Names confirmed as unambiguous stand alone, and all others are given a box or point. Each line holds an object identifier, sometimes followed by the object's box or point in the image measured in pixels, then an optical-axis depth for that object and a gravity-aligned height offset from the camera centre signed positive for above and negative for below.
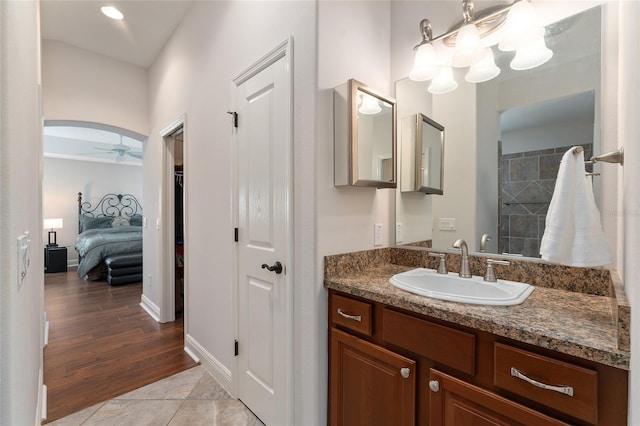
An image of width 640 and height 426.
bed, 5.05 -0.48
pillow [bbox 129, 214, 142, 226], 7.24 -0.28
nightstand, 5.77 -1.01
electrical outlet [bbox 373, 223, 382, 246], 1.70 -0.15
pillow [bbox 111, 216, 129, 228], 6.77 -0.30
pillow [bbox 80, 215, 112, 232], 6.62 -0.32
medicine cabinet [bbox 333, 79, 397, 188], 1.40 +0.37
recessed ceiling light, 2.57 +1.78
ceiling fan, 5.62 +1.20
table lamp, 5.98 -0.35
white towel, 0.92 -0.05
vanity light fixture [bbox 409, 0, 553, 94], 1.27 +0.80
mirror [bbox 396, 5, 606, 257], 1.20 +0.34
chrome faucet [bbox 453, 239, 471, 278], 1.41 -0.25
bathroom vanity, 0.76 -0.47
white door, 1.55 -0.17
